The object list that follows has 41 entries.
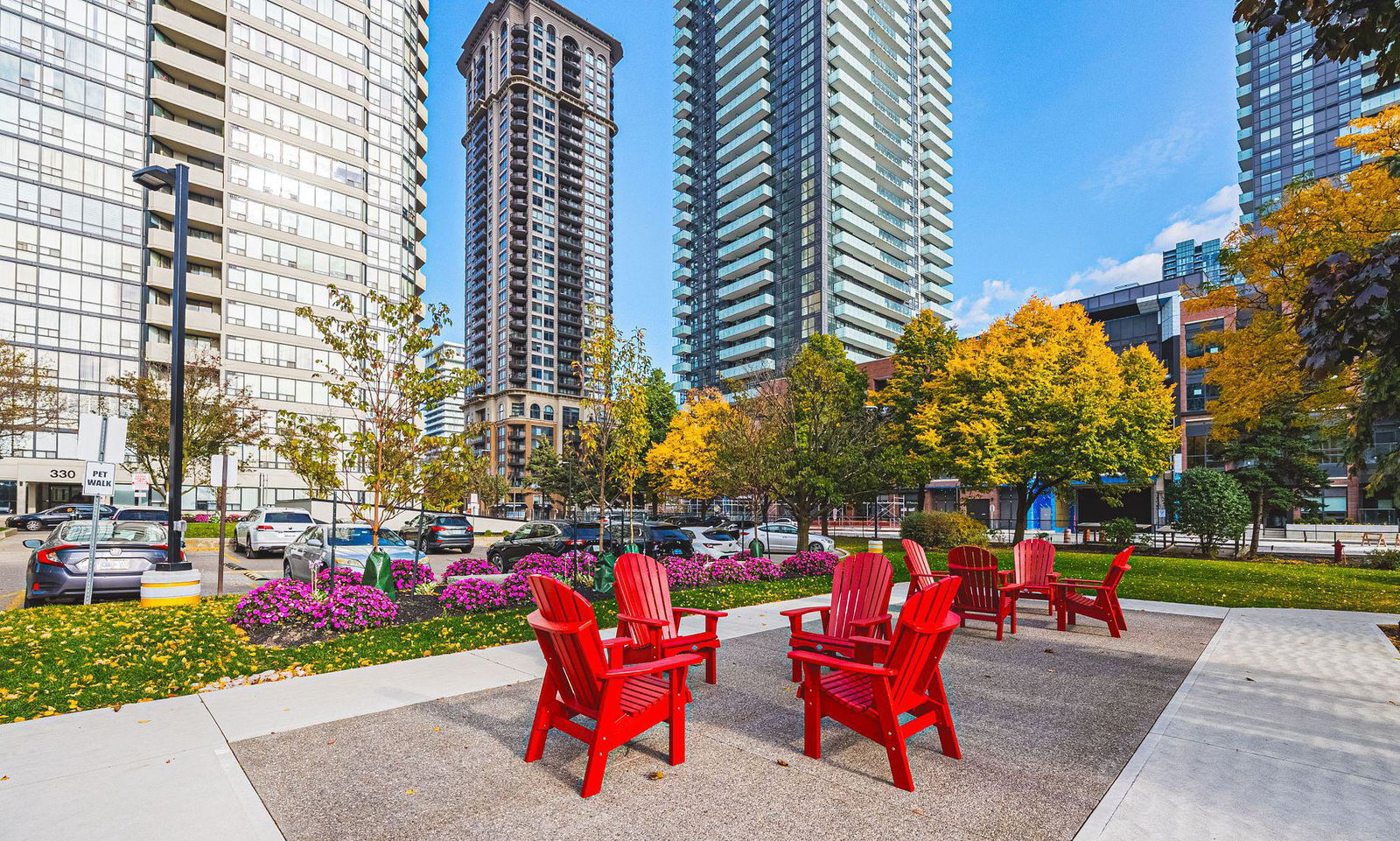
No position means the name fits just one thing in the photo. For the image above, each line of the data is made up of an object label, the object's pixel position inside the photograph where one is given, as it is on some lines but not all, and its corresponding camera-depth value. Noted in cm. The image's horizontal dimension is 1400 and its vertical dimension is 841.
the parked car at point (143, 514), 2708
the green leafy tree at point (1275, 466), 2822
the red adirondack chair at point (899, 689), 390
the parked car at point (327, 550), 1326
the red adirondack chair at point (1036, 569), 908
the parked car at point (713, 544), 2047
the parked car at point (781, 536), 2642
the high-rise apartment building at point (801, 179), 8000
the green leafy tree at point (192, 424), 2970
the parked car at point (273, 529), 2208
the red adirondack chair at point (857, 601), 572
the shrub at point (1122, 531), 2286
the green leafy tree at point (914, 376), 3030
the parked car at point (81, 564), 1088
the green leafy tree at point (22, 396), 2712
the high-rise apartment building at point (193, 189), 4172
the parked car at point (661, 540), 1873
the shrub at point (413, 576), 1107
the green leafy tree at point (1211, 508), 2156
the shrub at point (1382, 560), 1795
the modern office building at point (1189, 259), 13125
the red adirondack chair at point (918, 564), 873
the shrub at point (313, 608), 843
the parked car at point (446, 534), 2367
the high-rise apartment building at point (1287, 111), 7762
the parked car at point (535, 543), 1698
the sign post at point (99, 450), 962
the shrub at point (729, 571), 1353
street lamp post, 988
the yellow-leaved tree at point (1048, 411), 2439
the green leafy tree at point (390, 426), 1068
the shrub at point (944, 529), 2220
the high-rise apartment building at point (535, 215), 10175
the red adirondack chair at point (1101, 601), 841
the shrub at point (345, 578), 985
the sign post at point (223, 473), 1305
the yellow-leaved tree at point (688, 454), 3475
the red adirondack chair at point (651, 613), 566
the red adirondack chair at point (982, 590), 827
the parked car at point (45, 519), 3406
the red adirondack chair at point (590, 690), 378
